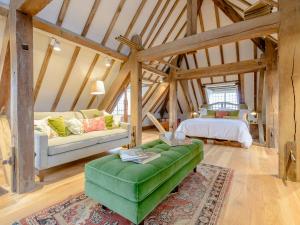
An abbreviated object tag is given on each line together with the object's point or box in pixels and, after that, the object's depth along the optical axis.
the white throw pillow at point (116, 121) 3.86
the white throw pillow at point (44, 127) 2.55
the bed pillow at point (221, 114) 5.86
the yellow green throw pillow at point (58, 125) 2.87
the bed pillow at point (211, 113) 6.05
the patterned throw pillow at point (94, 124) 3.37
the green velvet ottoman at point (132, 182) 1.28
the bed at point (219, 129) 4.16
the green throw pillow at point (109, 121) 3.76
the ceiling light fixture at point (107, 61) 3.68
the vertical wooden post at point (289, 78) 2.20
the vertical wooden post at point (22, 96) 1.94
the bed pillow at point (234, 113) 5.76
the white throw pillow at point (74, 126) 3.08
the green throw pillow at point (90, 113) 3.75
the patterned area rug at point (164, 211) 1.45
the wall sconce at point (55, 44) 2.72
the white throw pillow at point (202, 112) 6.35
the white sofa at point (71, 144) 2.24
